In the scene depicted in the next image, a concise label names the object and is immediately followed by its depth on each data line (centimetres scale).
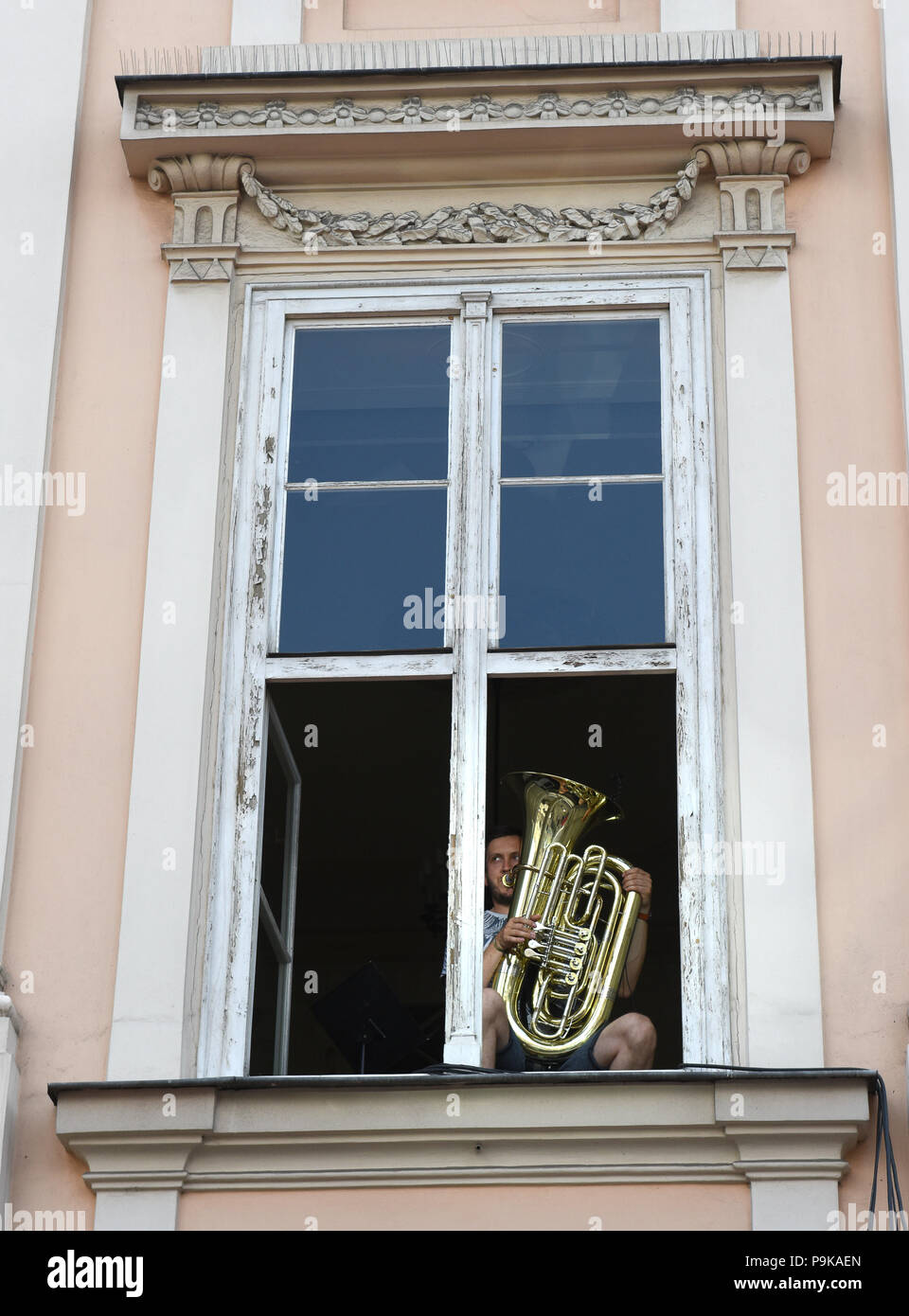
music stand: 842
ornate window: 724
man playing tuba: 723
